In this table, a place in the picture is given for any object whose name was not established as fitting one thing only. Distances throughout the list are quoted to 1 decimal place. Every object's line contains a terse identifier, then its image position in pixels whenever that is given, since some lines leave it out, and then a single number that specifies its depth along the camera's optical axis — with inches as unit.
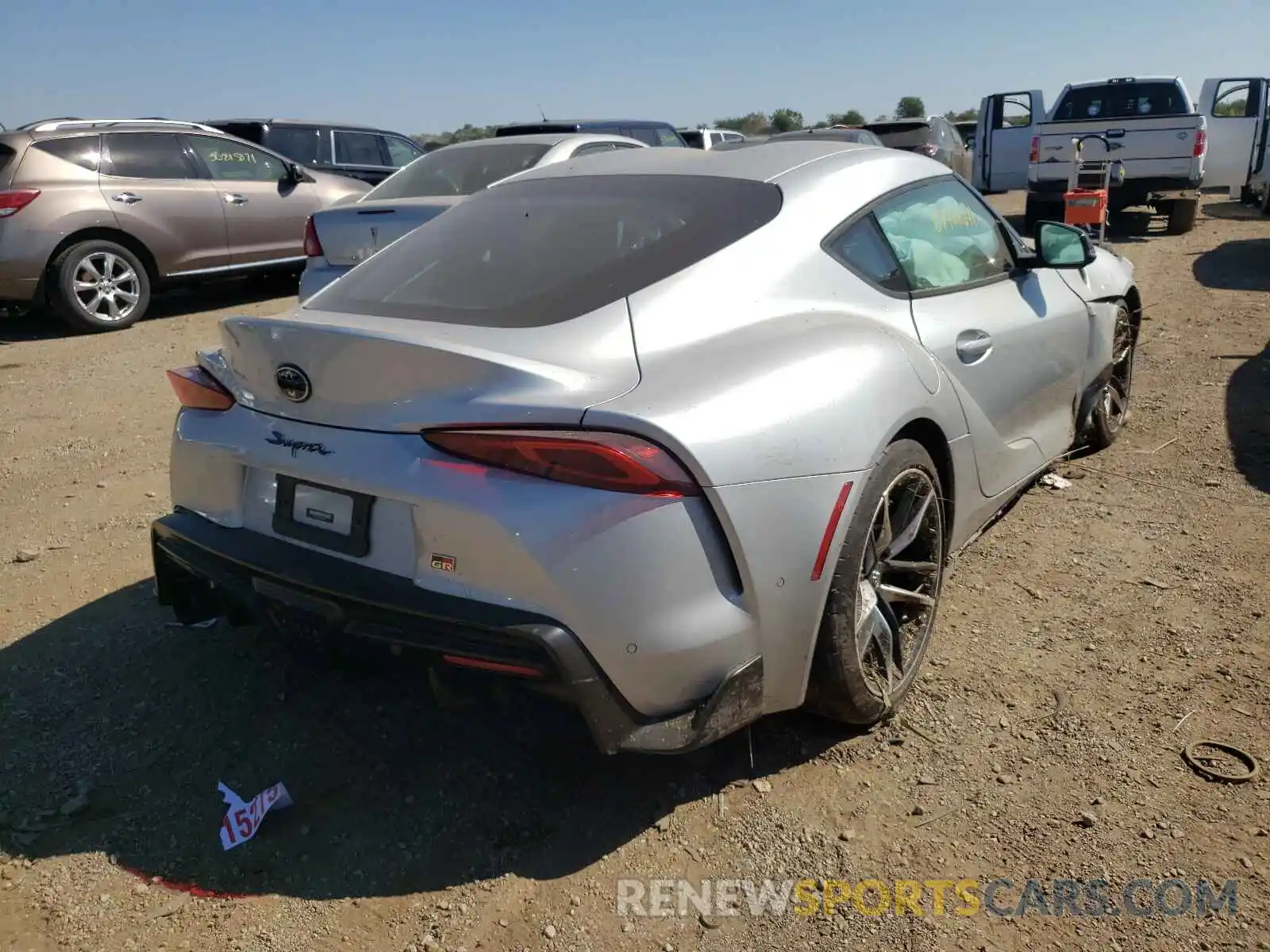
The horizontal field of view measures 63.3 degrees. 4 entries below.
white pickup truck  479.2
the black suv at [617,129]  418.9
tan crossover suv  328.5
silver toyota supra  86.9
